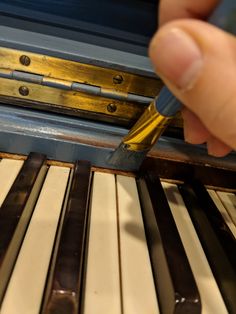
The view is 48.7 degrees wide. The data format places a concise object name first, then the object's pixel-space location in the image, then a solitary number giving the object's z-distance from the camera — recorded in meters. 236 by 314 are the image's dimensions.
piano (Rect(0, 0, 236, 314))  0.09
